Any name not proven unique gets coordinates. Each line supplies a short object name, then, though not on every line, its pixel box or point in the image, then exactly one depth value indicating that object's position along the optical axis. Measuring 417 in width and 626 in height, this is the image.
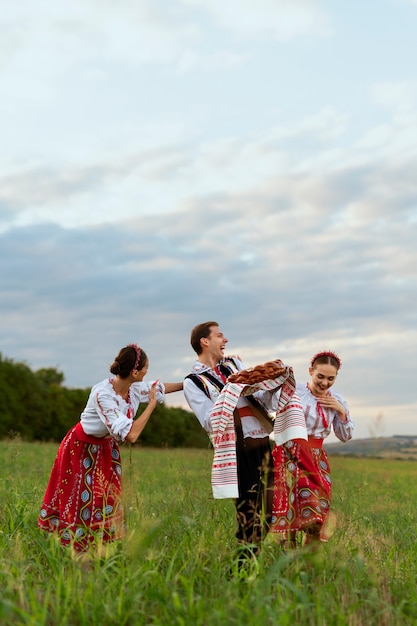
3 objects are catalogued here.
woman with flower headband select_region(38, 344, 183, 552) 5.87
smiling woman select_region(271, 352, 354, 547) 5.74
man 5.75
